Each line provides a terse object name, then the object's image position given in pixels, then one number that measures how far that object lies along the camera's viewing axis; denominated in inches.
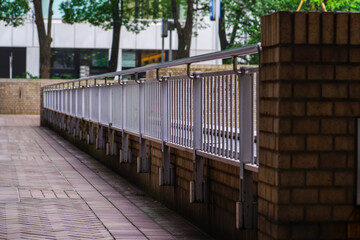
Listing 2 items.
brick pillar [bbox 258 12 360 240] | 269.3
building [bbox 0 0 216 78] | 2888.7
